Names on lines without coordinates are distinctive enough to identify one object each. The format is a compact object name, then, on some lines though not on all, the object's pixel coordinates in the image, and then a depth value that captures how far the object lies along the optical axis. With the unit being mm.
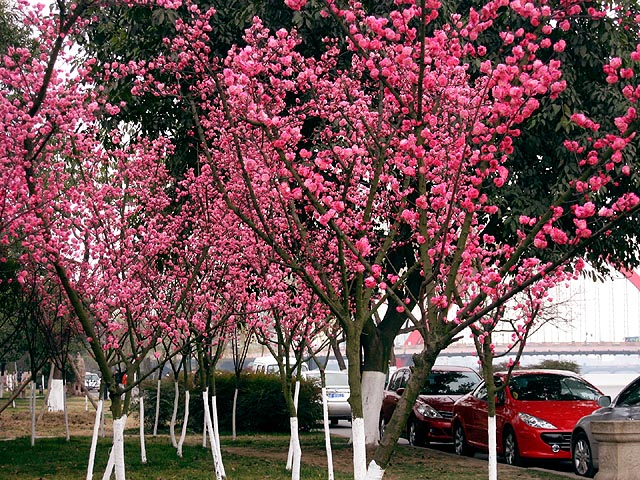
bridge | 114781
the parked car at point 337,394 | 27875
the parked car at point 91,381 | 72525
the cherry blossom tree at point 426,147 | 6164
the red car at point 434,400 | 20641
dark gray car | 13430
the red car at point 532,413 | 15891
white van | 32906
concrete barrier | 9398
